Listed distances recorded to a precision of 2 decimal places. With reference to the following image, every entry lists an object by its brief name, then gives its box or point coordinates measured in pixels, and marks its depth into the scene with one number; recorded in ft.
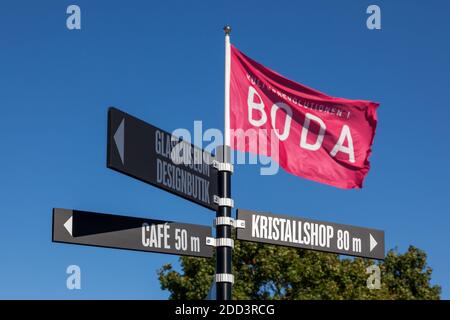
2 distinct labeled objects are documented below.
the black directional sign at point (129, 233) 33.32
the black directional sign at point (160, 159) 32.35
